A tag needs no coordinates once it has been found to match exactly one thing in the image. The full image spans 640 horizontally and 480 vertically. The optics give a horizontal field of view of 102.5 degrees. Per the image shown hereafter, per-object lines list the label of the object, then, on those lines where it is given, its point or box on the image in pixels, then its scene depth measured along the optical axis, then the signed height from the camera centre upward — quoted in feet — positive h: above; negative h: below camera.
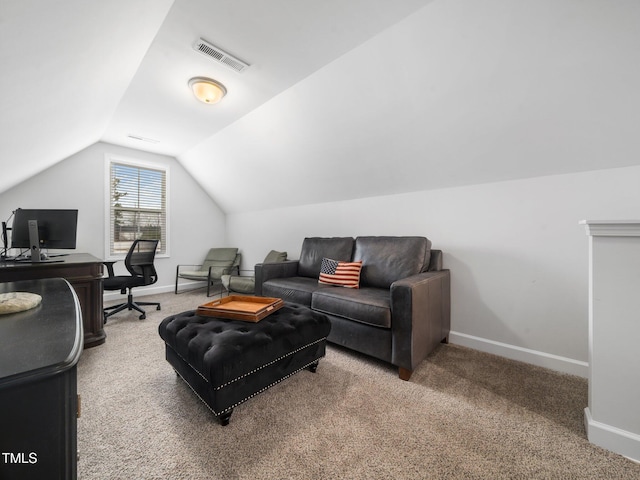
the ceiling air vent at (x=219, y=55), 6.50 +4.94
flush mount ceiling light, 7.84 +4.78
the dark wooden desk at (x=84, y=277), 7.12 -1.07
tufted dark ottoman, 4.40 -2.09
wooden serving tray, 5.60 -1.55
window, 13.55 +2.05
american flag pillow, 8.78 -1.12
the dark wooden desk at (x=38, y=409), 1.49 -1.04
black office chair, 10.26 -1.42
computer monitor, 8.80 +0.44
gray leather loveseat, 6.04 -1.52
